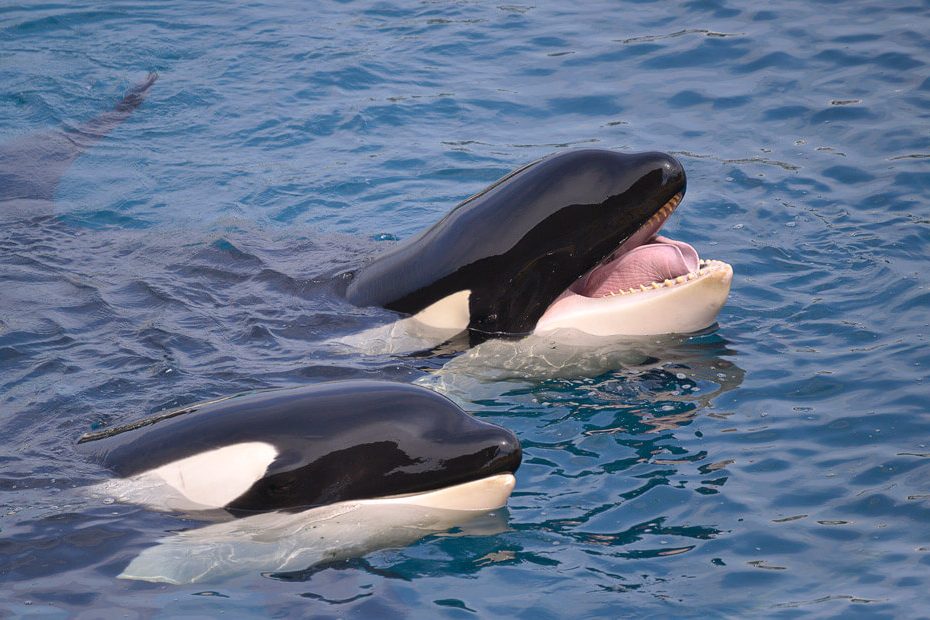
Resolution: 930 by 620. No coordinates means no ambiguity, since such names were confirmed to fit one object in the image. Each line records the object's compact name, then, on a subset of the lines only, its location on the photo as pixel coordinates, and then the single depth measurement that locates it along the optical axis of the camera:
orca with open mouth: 16.20
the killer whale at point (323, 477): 12.27
